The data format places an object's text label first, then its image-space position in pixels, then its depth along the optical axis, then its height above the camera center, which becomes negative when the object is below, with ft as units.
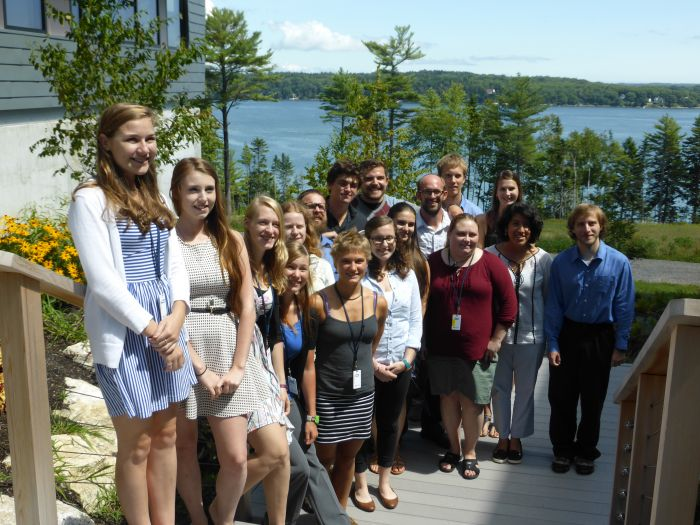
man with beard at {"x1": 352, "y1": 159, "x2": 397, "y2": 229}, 18.15 -2.21
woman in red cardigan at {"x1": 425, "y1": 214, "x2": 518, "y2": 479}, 16.15 -4.73
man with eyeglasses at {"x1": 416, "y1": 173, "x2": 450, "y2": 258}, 17.70 -2.74
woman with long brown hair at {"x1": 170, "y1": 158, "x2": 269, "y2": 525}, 10.57 -3.09
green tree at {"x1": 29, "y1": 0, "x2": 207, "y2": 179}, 27.30 +0.94
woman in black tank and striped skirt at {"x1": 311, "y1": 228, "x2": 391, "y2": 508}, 13.75 -4.58
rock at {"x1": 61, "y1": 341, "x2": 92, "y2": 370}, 17.83 -6.05
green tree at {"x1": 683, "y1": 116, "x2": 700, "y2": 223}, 282.15 -23.63
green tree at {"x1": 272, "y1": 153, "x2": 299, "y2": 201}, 269.03 -25.17
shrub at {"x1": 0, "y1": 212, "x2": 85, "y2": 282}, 22.26 -4.52
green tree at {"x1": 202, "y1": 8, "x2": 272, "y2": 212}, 195.83 +9.13
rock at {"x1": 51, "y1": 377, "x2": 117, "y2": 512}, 12.62 -6.29
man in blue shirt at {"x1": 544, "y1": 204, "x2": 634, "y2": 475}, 16.53 -4.90
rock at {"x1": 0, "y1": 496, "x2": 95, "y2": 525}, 10.64 -6.16
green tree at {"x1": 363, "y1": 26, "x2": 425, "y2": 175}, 223.30 +11.94
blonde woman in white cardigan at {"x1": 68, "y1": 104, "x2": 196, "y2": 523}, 8.83 -2.44
